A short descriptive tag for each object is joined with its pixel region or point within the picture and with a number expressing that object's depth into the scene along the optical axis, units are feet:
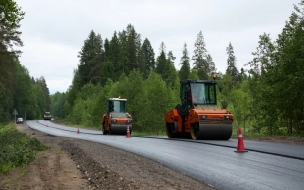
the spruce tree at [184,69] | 287.03
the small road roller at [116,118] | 107.45
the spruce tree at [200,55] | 303.99
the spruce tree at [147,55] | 339.01
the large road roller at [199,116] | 62.85
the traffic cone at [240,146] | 43.11
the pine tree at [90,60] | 344.28
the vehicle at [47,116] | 386.11
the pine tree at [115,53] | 321.32
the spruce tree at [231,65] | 330.83
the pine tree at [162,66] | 302.45
